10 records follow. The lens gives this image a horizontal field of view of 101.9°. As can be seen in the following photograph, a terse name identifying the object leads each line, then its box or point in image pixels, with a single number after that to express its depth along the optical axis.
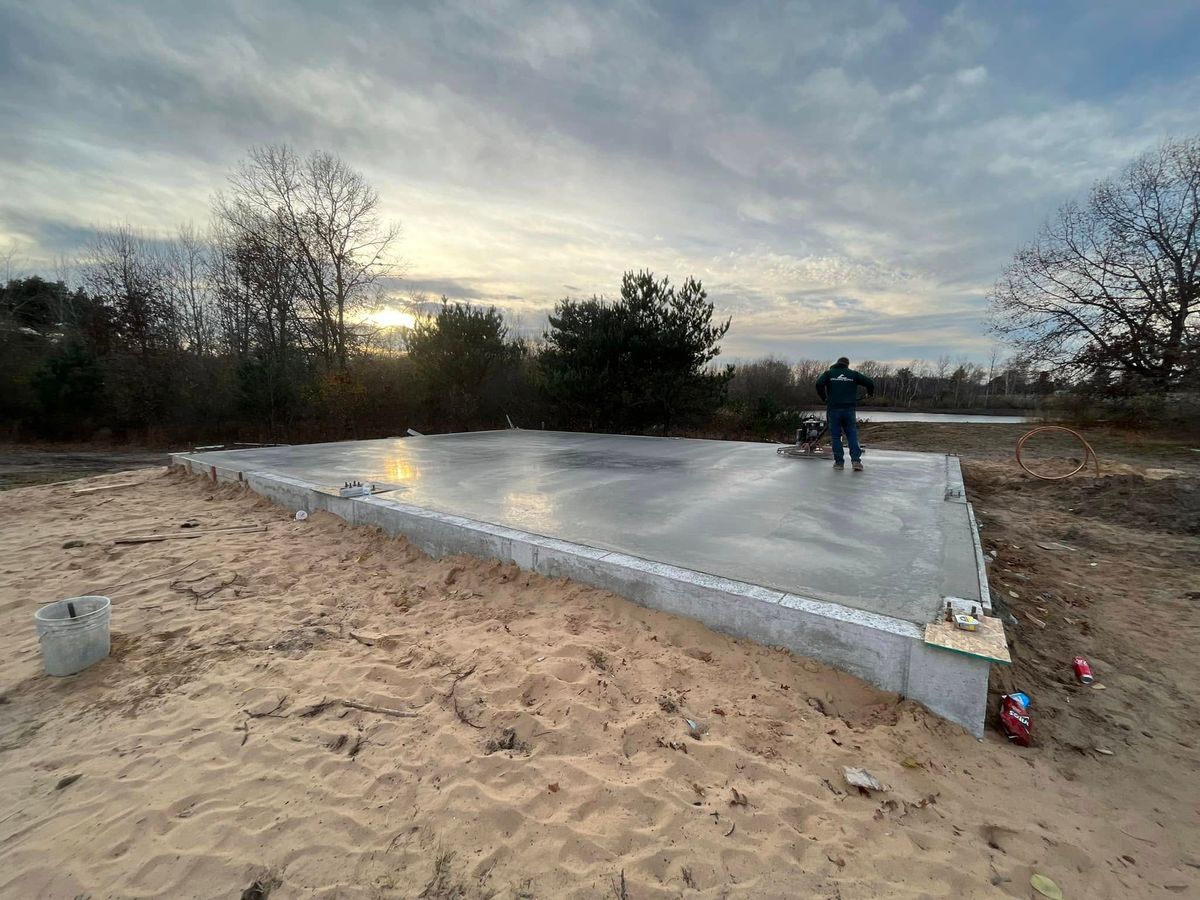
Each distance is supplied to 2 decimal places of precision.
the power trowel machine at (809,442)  7.57
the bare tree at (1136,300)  13.68
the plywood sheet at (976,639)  1.97
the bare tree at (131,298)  14.38
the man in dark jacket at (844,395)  6.16
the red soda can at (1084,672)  2.68
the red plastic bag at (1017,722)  2.10
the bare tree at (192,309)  15.66
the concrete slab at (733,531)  2.33
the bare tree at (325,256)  15.27
